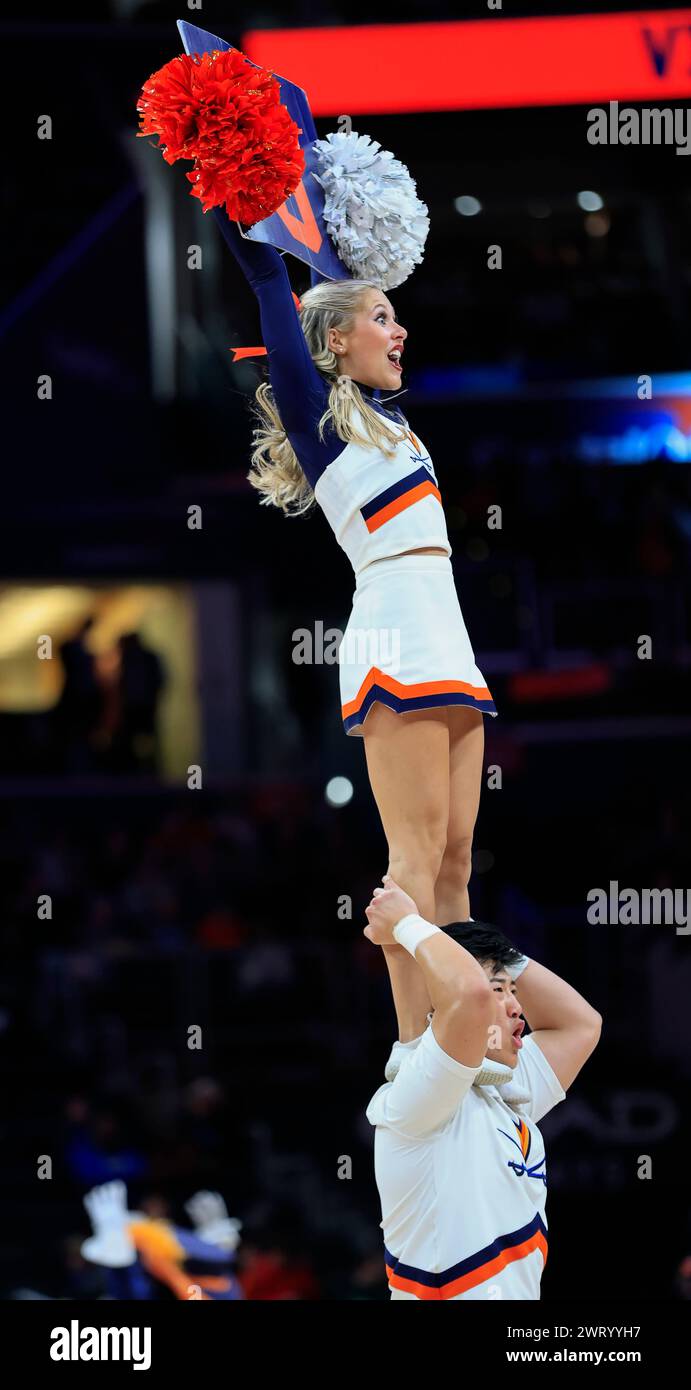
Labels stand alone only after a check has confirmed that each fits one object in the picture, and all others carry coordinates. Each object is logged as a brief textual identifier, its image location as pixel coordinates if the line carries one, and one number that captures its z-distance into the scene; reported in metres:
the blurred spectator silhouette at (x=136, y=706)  10.83
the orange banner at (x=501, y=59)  7.57
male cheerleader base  3.48
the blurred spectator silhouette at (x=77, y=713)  10.80
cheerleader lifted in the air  3.87
